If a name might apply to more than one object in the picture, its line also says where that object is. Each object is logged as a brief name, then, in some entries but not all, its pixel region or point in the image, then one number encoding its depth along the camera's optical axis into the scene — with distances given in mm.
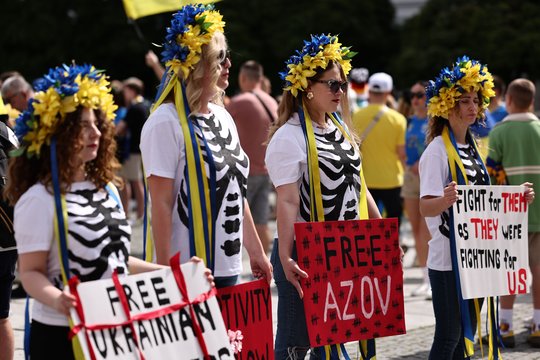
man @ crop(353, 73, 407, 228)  20562
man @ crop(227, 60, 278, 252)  20359
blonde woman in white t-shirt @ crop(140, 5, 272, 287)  9133
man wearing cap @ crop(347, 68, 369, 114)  28391
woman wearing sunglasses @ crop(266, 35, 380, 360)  10437
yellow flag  15274
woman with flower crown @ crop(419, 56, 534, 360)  11102
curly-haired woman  7687
